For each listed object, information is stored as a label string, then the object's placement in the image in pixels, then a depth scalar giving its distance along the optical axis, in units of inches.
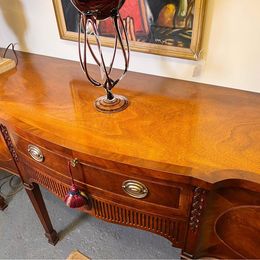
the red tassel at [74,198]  32.1
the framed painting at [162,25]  32.8
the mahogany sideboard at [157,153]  25.6
